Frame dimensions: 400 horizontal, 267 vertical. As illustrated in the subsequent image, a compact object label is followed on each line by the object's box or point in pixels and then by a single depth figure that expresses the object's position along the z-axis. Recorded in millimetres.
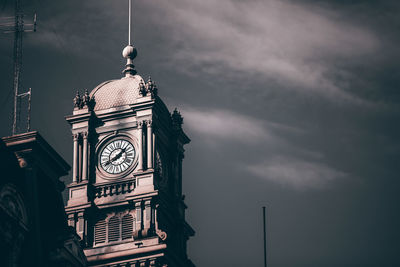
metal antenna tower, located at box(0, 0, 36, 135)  86981
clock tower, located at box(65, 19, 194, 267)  101500
